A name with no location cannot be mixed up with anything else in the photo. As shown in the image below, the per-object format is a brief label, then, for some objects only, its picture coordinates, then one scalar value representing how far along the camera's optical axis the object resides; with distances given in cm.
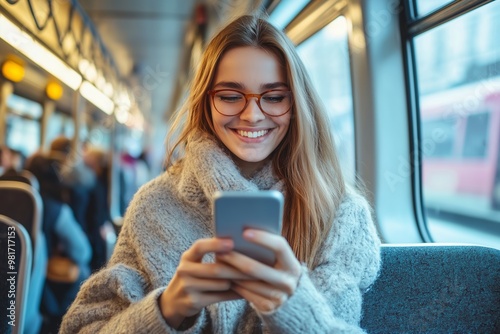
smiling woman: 114
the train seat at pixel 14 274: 145
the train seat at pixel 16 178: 258
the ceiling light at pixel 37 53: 182
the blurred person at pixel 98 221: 421
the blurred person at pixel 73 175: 350
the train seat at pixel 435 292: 141
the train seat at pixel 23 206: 197
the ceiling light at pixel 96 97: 441
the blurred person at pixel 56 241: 296
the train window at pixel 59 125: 503
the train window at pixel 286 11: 282
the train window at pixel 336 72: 265
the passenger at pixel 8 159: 332
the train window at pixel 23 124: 416
